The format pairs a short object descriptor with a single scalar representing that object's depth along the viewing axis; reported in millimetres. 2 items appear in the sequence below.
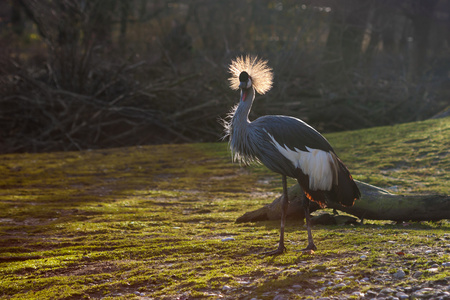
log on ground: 12695
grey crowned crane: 11422
